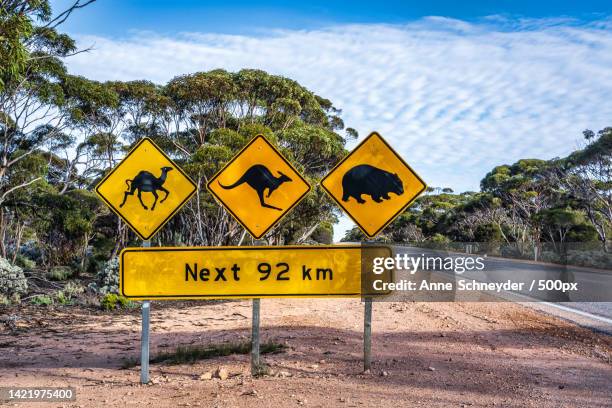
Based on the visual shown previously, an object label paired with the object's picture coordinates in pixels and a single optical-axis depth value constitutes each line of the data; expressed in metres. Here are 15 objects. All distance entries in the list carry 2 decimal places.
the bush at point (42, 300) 13.19
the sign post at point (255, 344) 5.86
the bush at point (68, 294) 13.78
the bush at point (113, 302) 12.48
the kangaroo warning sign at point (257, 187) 5.98
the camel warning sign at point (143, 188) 5.87
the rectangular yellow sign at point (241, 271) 5.99
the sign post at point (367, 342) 6.05
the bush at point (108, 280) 15.56
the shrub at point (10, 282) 14.64
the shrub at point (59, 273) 22.73
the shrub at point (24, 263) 25.40
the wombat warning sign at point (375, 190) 6.11
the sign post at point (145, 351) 5.68
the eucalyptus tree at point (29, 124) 18.97
